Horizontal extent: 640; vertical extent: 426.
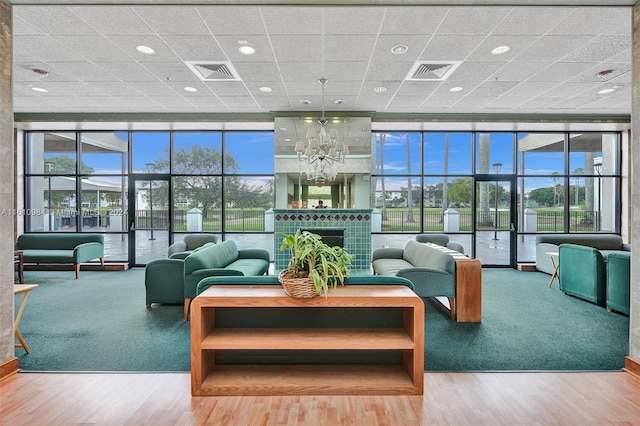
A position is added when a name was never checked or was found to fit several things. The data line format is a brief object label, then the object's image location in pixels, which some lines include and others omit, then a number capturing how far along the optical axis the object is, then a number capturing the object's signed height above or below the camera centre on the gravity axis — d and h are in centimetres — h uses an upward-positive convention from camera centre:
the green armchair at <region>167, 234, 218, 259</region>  636 -58
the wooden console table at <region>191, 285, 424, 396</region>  230 -94
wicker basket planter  223 -53
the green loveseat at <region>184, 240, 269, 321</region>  397 -76
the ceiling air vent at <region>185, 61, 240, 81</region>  445 +201
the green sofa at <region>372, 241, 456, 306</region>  399 -80
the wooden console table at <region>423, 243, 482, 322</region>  395 -99
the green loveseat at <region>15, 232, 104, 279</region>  653 -71
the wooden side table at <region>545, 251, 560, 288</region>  569 -92
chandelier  476 +94
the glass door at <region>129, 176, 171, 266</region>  738 +6
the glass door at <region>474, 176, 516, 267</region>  735 +0
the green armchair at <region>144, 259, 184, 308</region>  439 -97
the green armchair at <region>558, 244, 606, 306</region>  458 -91
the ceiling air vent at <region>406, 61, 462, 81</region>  443 +202
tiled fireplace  650 -24
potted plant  223 -40
